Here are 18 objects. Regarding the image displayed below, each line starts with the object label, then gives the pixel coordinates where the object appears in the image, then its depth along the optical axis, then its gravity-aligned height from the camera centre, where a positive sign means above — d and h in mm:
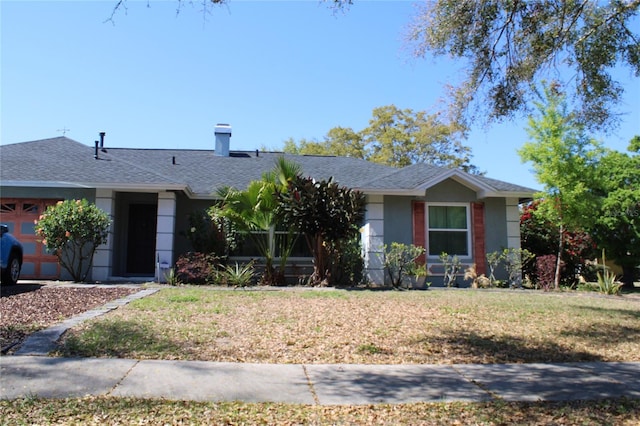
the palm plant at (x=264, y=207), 12719 +1244
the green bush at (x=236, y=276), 12266 -644
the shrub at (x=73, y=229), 11688 +554
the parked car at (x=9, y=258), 10307 -184
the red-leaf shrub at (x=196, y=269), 12578 -465
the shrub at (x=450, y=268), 13836 -396
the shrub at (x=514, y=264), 14031 -264
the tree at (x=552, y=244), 14500 +383
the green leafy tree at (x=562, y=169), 13609 +2546
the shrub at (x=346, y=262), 12844 -239
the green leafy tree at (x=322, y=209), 12117 +1135
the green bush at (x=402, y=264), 13117 -278
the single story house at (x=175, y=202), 13023 +1515
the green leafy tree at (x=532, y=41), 8602 +4077
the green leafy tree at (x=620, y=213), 15547 +1469
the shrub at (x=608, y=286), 12922 -813
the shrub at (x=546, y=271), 13953 -451
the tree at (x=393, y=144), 35594 +8676
